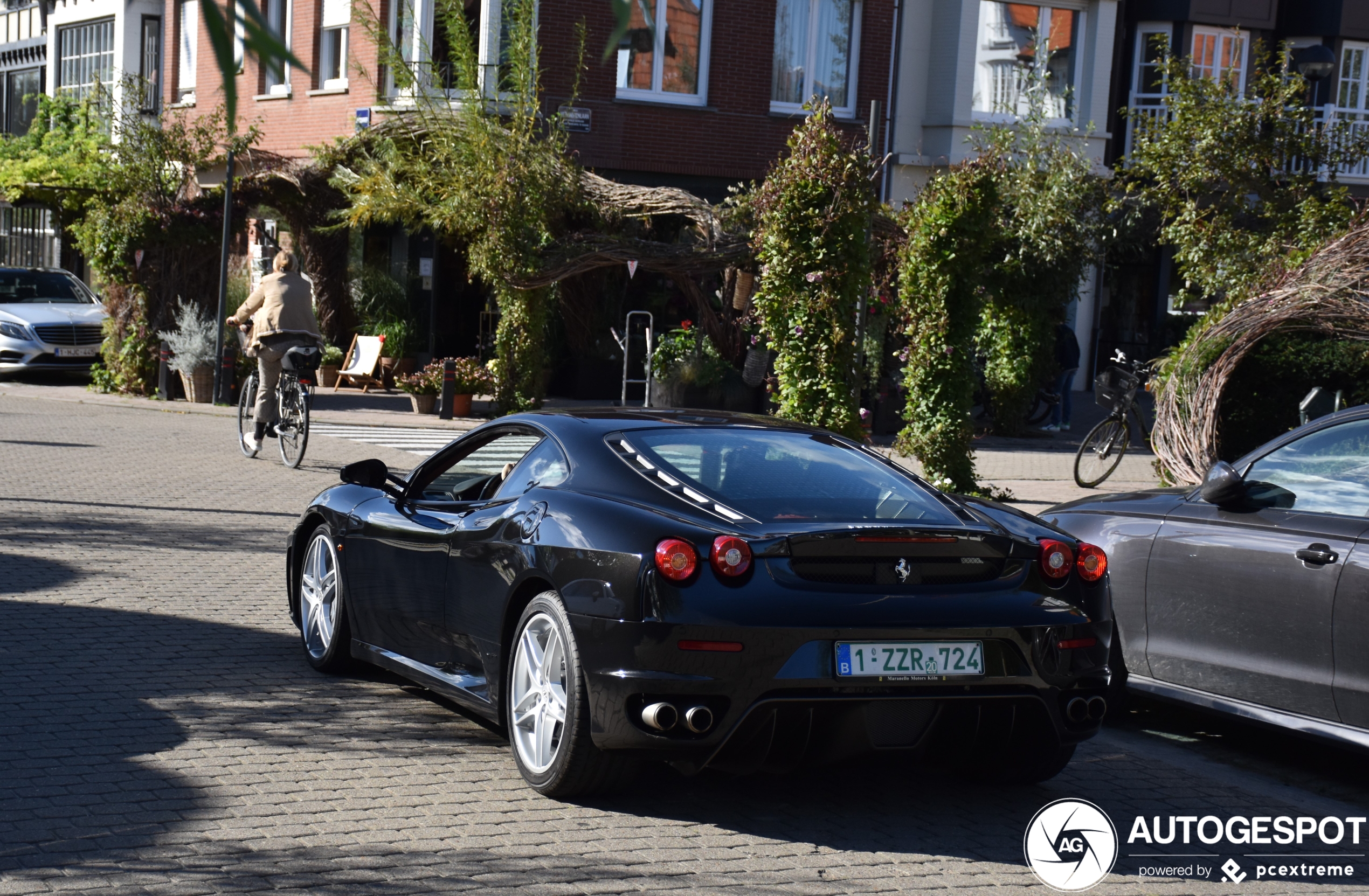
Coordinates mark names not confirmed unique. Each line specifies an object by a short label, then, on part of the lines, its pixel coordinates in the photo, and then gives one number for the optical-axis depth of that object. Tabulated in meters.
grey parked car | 5.70
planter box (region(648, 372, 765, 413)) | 22.33
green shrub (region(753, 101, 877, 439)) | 13.94
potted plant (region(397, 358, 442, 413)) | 21.67
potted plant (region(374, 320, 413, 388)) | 26.31
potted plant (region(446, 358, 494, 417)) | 21.67
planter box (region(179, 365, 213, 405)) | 21.69
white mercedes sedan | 24.50
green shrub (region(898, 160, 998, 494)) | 14.33
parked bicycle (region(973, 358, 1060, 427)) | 23.19
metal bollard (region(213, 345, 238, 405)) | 21.25
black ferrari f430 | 4.76
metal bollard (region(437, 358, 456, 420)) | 21.27
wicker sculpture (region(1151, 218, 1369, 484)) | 11.59
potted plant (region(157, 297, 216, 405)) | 21.56
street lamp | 16.95
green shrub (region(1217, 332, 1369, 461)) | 13.51
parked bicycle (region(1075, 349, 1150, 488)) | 17.08
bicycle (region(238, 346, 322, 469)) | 15.12
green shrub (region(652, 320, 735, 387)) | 22.34
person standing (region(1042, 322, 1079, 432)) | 23.33
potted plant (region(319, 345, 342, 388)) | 26.41
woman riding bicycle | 15.23
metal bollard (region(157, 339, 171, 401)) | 21.89
